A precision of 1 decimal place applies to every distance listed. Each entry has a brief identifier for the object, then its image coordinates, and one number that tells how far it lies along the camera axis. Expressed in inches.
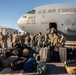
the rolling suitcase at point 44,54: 213.1
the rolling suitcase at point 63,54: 215.2
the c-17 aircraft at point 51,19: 351.0
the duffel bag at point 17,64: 174.6
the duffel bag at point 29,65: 170.1
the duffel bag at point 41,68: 158.4
